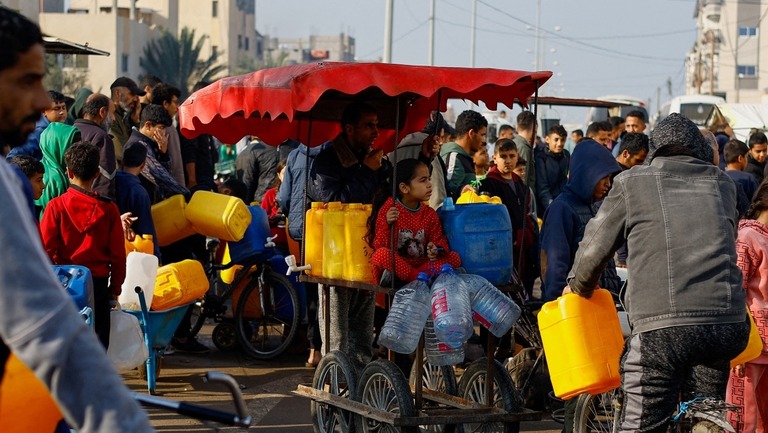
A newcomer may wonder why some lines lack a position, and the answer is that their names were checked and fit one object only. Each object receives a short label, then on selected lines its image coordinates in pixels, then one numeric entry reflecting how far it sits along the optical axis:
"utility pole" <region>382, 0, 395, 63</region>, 25.58
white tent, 24.19
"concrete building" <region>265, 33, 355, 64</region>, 175.12
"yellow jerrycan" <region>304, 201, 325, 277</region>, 7.71
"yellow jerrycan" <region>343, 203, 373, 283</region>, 7.34
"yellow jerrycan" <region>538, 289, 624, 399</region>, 6.00
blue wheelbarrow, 9.00
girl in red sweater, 7.06
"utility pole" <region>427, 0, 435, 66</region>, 40.25
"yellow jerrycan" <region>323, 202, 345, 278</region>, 7.43
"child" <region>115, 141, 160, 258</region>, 9.37
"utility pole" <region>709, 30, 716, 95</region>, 70.36
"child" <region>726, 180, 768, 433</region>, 6.97
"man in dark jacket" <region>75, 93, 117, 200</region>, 9.35
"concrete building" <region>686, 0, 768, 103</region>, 98.44
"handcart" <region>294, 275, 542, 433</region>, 6.91
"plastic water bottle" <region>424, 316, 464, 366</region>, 6.90
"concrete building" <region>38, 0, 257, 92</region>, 73.69
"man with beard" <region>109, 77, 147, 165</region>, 11.12
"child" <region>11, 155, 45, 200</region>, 7.84
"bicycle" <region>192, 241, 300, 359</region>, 10.77
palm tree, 72.31
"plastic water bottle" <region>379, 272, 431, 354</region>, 6.85
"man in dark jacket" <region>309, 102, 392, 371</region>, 8.03
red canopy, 6.95
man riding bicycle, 5.25
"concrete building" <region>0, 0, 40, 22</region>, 37.17
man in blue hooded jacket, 8.01
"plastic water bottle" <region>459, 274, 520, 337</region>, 6.92
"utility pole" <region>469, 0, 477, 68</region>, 53.53
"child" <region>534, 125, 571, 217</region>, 14.45
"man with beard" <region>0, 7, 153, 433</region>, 2.29
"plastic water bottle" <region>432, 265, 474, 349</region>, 6.72
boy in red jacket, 7.90
